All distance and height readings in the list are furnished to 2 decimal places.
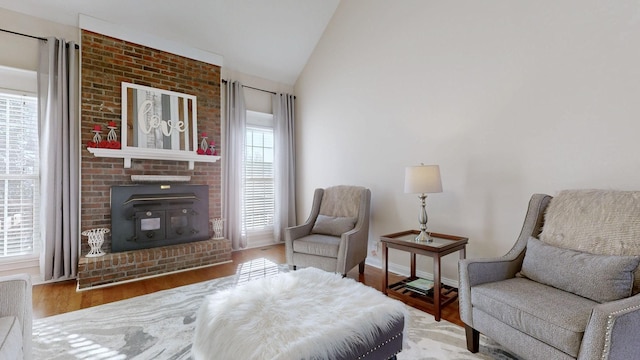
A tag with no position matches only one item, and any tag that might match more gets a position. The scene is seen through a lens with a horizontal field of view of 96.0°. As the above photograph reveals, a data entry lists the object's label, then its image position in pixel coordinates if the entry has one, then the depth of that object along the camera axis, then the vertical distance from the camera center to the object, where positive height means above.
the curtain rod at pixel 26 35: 2.95 +1.60
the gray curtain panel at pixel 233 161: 4.34 +0.36
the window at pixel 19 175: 2.99 +0.14
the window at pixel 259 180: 4.66 +0.08
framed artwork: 3.45 +0.85
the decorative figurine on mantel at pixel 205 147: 3.94 +0.54
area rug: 1.81 -1.05
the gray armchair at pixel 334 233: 2.97 -0.57
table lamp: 2.53 +0.01
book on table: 2.58 -0.96
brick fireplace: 3.18 +0.28
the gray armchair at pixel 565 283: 1.22 -0.57
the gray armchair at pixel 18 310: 1.29 -0.60
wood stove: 3.31 -0.36
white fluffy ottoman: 1.19 -0.65
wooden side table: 2.27 -0.65
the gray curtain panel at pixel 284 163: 4.84 +0.36
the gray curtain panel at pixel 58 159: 3.03 +0.30
